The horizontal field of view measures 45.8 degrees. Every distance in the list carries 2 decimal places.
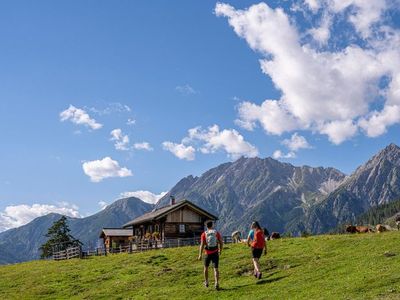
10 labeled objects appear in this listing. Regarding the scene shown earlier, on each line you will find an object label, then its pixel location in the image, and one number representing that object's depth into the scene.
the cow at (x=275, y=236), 46.02
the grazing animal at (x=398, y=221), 41.59
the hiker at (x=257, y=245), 22.61
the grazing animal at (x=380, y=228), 38.93
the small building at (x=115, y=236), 88.81
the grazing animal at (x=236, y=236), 52.93
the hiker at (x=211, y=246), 21.58
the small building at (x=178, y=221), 68.25
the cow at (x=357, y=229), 40.09
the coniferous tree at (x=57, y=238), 105.31
